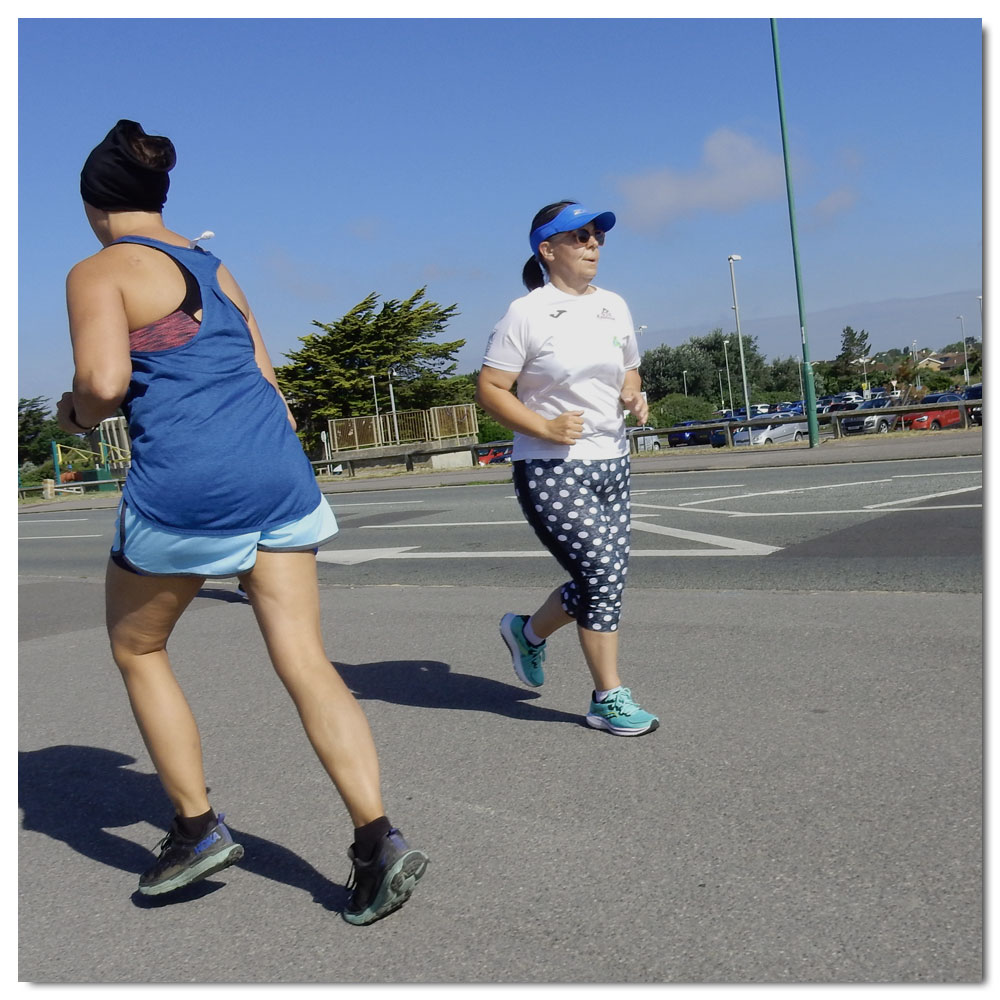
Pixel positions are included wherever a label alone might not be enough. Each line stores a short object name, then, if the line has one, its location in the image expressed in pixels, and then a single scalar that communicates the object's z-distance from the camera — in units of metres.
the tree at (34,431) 77.94
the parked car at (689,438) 40.56
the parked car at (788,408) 59.60
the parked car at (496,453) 32.62
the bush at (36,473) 64.88
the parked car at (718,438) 26.47
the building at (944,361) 145.25
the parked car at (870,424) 30.19
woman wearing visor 3.94
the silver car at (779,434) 37.62
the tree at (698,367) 92.88
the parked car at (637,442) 26.25
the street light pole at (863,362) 91.25
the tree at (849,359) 89.69
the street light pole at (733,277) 63.96
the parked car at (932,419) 31.62
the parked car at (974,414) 23.03
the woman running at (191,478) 2.71
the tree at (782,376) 97.62
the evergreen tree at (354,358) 55.81
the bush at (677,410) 59.72
